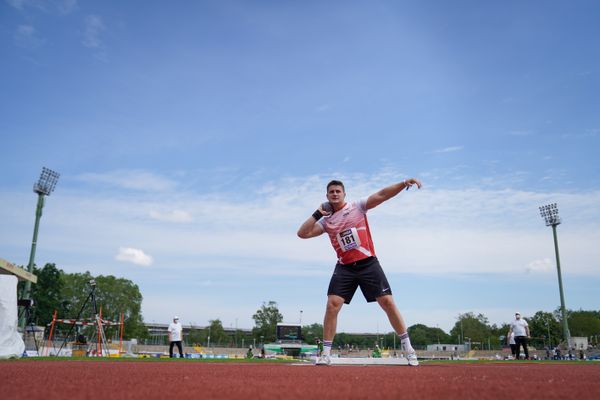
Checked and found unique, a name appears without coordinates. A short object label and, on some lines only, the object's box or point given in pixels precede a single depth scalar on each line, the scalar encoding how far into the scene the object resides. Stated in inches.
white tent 413.8
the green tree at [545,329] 3526.1
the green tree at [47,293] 2854.3
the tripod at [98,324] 776.5
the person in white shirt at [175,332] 674.2
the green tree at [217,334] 3786.9
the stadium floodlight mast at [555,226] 1593.3
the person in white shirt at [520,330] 631.8
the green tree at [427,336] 5177.2
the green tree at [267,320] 3499.0
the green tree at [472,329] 4045.3
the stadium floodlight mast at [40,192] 1542.8
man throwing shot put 241.0
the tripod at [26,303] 634.2
